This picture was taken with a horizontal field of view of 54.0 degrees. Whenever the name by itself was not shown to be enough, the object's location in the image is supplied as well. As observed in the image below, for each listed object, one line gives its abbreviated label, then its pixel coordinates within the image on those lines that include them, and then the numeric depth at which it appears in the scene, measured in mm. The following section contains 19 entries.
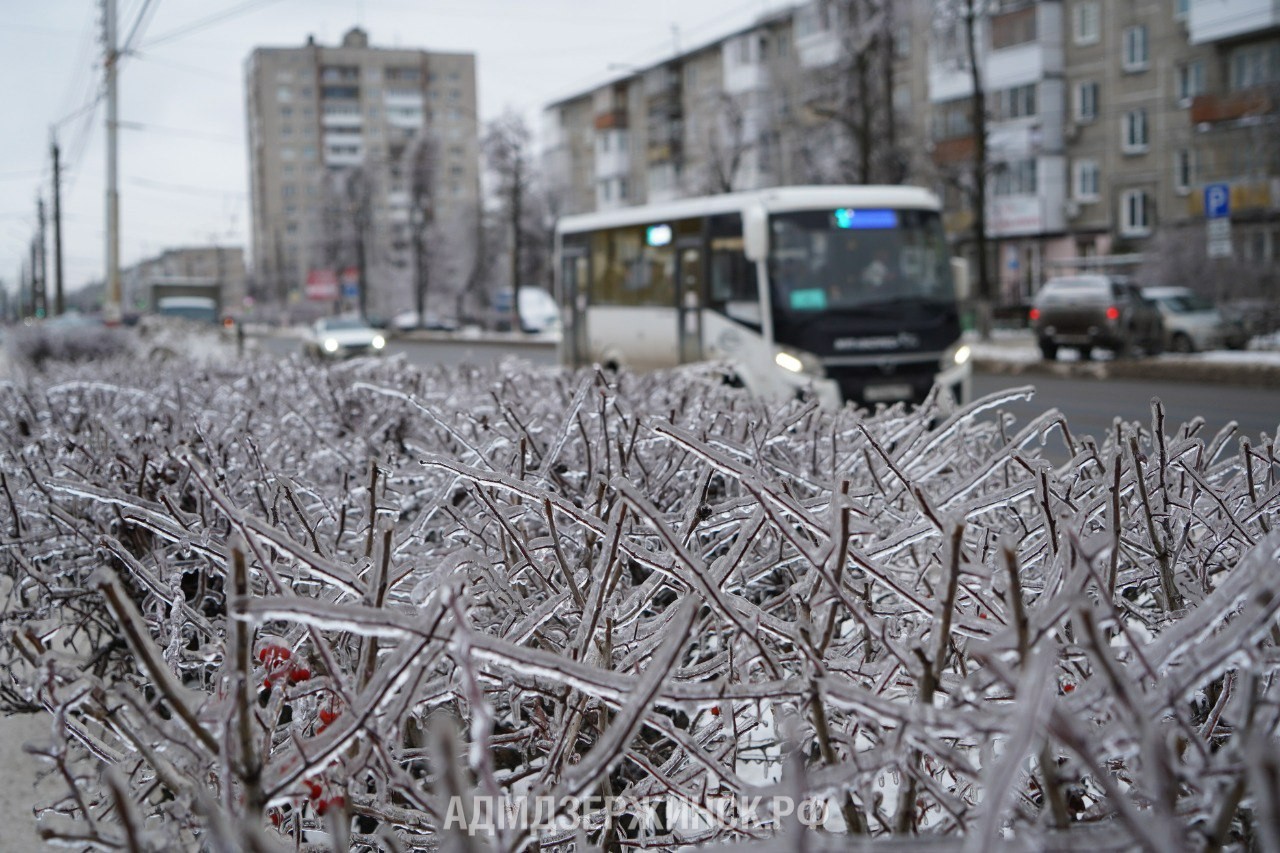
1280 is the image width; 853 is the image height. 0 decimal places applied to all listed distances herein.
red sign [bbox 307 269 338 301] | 95750
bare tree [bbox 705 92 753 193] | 49584
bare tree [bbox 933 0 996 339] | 29373
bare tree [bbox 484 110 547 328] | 56531
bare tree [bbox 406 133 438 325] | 69438
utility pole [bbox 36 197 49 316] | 80281
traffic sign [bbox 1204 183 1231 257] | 24016
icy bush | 1189
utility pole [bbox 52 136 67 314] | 58688
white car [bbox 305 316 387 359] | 32125
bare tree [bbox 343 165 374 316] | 80000
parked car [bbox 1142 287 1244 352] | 27188
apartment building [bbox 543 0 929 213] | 37938
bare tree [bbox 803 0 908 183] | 33438
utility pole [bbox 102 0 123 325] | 25625
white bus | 13906
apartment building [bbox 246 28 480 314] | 141250
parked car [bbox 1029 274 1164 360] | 24781
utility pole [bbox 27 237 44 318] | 88812
